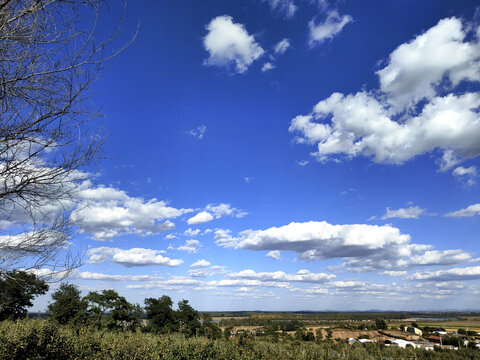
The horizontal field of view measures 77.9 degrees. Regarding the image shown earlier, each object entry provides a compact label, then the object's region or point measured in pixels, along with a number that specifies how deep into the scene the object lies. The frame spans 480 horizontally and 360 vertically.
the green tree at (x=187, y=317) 41.47
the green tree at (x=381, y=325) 91.44
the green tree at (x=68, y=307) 34.62
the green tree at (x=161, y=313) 41.09
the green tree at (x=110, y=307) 34.38
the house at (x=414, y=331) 75.62
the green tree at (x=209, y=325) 44.25
